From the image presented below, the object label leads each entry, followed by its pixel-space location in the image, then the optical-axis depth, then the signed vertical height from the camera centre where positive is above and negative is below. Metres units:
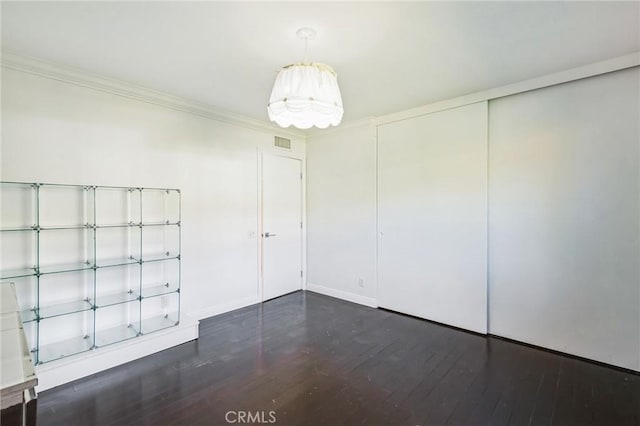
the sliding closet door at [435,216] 3.28 -0.05
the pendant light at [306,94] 1.92 +0.76
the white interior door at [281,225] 4.39 -0.20
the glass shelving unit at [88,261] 2.45 -0.44
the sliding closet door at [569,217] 2.54 -0.05
